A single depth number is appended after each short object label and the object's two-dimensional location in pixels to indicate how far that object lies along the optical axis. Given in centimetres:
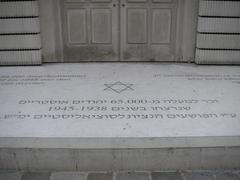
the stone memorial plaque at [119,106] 427
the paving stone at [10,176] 395
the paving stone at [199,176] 395
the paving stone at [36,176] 396
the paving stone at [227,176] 395
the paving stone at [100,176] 395
